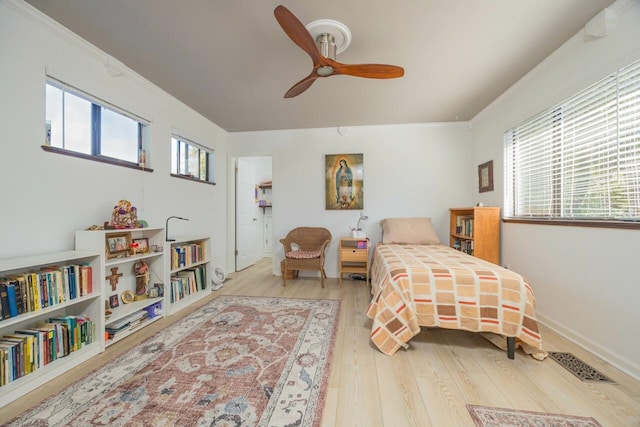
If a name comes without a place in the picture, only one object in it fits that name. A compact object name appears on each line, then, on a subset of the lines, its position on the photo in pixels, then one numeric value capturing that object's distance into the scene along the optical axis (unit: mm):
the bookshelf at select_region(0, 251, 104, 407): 1400
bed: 1701
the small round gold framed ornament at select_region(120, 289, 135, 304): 2264
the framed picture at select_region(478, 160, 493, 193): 3193
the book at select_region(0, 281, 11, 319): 1363
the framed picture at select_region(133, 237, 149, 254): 2343
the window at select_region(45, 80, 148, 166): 1861
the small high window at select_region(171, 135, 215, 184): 3146
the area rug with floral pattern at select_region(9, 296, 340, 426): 1241
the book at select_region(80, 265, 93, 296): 1770
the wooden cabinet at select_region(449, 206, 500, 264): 2895
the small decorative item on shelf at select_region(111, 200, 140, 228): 2113
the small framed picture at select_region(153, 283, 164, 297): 2489
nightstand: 3455
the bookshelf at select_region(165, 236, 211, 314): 2629
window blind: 1603
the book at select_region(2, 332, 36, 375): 1442
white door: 4406
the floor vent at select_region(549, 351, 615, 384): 1502
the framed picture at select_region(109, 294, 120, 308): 2164
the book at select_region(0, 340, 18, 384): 1353
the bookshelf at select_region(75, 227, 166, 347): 1879
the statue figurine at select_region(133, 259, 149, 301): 2396
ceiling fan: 1615
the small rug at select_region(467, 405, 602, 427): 1183
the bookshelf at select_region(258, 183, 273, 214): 5712
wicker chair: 3459
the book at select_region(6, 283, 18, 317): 1393
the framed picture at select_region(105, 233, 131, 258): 2086
